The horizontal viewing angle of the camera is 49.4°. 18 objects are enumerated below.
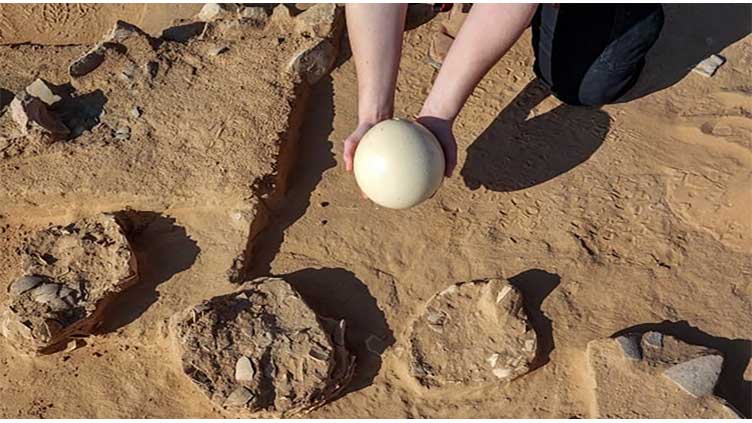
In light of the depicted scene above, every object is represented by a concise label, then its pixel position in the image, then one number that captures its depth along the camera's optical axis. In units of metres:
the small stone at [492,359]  1.99
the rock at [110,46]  2.51
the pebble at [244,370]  1.95
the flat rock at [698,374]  1.92
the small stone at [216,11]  2.71
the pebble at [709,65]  2.51
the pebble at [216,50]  2.55
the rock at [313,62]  2.49
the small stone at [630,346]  1.97
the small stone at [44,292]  2.08
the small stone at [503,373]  1.97
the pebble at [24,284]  2.09
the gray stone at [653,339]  1.98
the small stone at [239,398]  1.93
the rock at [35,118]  2.33
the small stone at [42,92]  2.44
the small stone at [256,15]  2.66
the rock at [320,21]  2.60
